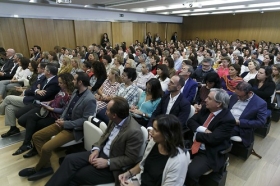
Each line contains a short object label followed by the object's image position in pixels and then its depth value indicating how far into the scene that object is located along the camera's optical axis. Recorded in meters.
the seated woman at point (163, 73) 3.41
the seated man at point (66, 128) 2.13
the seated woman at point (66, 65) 4.43
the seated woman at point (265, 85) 2.90
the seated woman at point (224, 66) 4.19
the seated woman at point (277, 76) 3.40
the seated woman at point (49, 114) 2.55
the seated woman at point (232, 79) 3.46
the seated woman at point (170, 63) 4.18
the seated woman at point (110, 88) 3.09
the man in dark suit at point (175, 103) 2.24
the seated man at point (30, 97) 2.93
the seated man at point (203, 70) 3.79
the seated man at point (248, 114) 2.21
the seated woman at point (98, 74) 3.64
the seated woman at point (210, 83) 2.82
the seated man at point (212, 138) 1.74
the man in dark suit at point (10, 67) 4.67
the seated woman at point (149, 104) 2.47
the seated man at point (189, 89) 3.03
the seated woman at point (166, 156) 1.29
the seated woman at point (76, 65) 4.35
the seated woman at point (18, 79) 4.16
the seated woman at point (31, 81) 3.60
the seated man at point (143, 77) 3.65
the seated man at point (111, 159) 1.63
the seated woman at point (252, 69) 3.79
